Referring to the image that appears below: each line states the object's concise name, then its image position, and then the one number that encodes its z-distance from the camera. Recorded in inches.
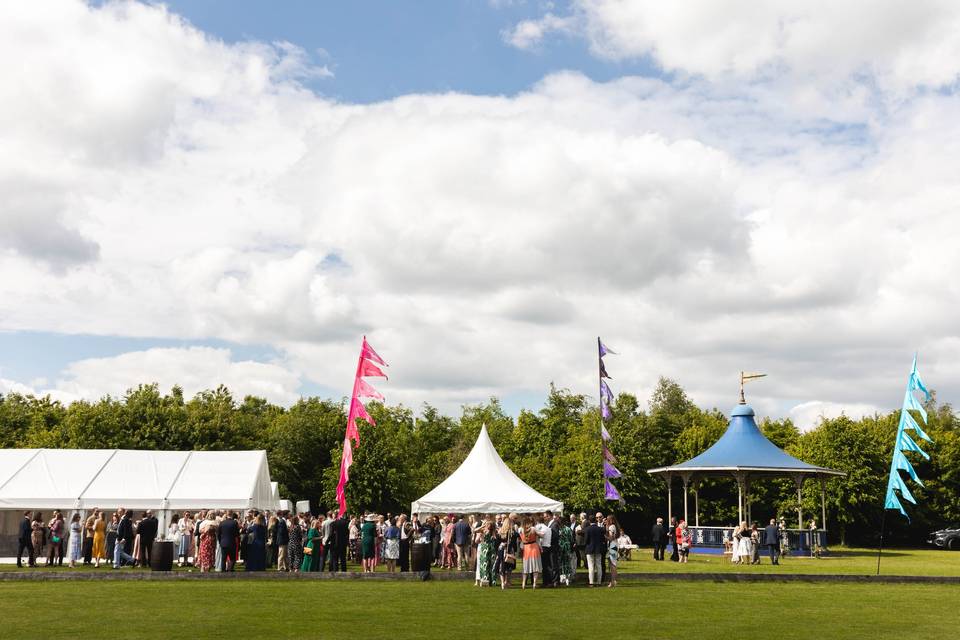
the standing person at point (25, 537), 1006.4
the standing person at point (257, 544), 914.1
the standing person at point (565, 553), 839.7
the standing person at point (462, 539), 1022.4
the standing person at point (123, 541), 1005.8
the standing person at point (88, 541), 1077.9
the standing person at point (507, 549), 808.3
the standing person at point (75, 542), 1105.4
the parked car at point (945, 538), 1857.8
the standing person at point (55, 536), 1053.5
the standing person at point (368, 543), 956.0
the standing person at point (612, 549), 834.2
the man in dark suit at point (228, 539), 901.8
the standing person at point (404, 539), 973.6
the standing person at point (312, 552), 922.7
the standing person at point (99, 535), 1047.4
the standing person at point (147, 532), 1027.3
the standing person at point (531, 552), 807.1
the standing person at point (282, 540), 956.3
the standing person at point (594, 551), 835.4
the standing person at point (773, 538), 1191.6
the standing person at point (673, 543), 1289.4
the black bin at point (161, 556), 892.6
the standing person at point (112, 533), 1058.7
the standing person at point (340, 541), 938.7
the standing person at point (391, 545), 953.5
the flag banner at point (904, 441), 978.1
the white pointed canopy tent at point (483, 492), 1244.5
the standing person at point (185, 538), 1106.6
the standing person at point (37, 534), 1031.9
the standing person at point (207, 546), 914.1
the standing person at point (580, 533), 863.7
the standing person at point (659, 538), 1253.7
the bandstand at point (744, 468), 1471.5
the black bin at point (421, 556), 904.3
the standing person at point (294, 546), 952.3
